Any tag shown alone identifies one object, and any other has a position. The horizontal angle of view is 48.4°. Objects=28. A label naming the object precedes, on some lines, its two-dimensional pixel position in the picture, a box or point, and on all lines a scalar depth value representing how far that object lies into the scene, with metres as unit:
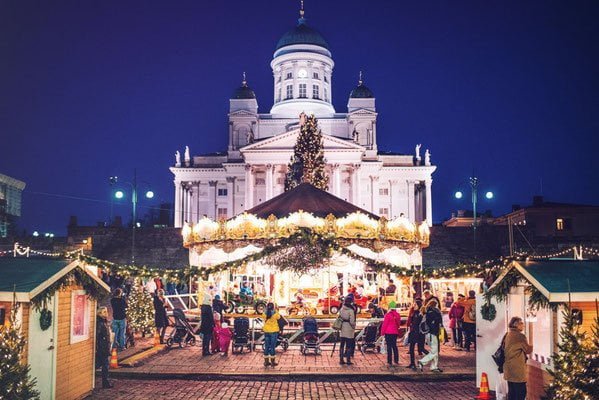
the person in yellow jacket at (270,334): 15.84
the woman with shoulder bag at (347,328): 15.98
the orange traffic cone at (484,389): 11.36
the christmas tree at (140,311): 21.83
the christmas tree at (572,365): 8.38
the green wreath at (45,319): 10.49
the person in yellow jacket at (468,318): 18.41
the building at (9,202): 69.94
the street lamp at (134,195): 38.72
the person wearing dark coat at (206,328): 17.63
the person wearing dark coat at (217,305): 19.58
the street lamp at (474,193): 45.41
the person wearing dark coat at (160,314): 19.65
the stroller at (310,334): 17.69
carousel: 21.25
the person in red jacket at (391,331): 15.93
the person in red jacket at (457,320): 19.45
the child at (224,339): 18.03
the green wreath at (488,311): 11.85
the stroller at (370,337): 18.78
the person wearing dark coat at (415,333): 15.64
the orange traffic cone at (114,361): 15.50
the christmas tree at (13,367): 8.88
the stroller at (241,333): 18.41
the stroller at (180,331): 19.86
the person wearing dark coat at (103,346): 13.34
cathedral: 71.12
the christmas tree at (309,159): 32.73
